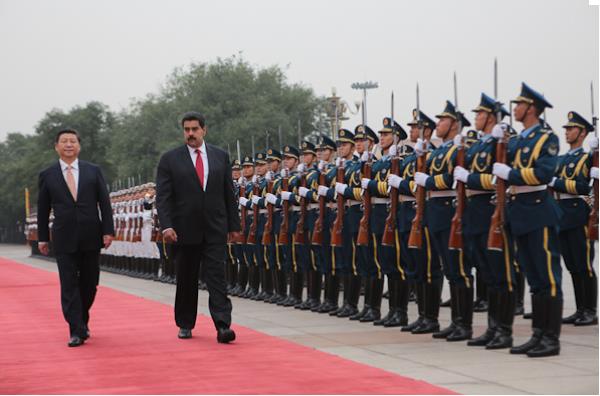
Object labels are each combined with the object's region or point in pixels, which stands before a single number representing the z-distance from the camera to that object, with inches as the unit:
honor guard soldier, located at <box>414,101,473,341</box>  386.0
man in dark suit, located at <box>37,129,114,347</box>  392.5
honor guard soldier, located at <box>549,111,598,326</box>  431.2
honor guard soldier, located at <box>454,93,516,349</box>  359.6
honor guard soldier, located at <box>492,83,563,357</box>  339.6
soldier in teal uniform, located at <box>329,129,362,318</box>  473.1
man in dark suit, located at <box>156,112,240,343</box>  396.2
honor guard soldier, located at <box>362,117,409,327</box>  436.1
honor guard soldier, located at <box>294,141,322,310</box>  524.4
